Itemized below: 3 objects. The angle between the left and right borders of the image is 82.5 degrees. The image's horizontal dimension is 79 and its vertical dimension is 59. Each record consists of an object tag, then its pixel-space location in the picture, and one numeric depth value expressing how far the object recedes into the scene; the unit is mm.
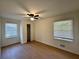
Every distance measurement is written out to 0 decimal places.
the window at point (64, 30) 2605
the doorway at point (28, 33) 5151
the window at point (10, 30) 3559
